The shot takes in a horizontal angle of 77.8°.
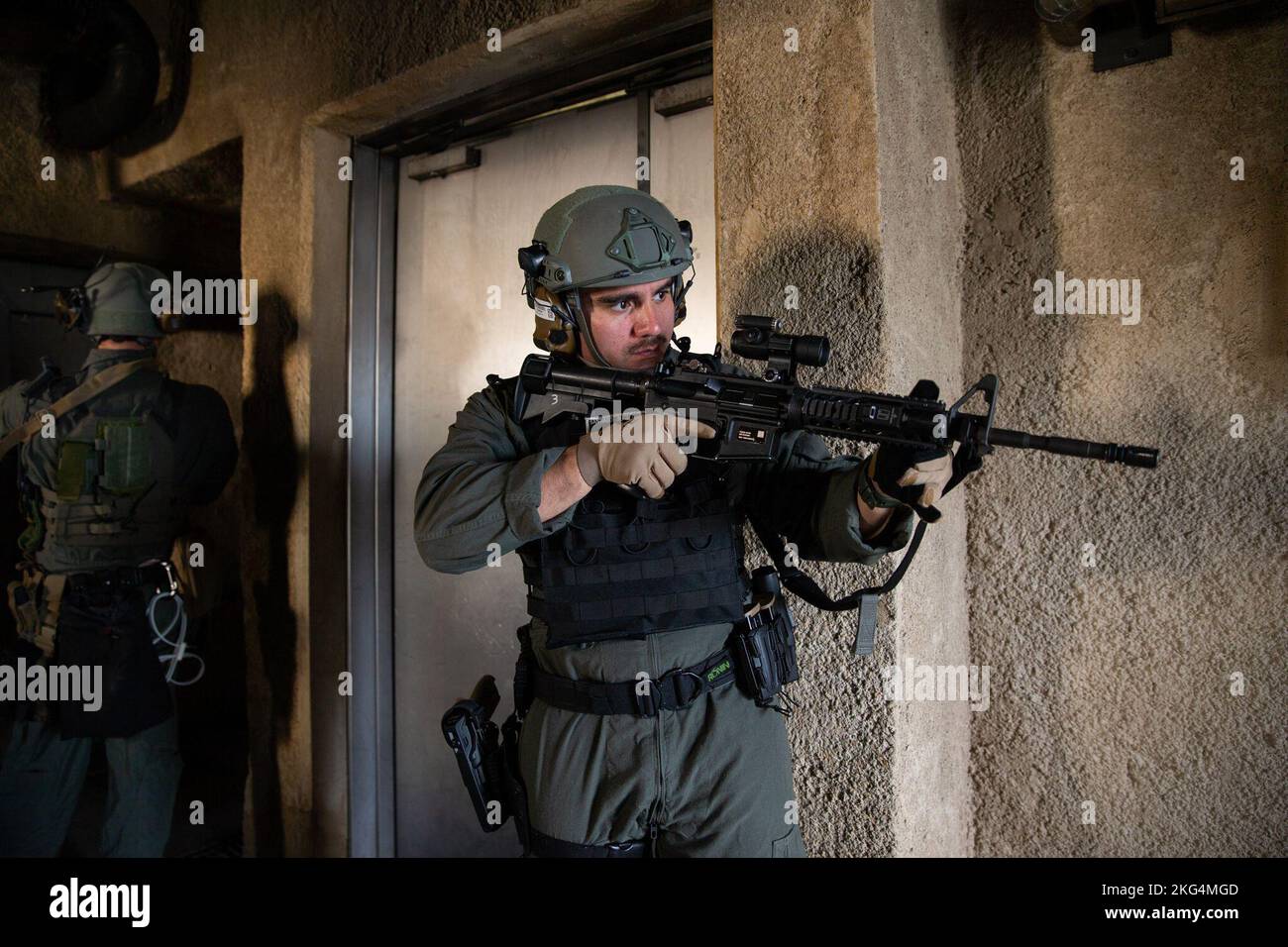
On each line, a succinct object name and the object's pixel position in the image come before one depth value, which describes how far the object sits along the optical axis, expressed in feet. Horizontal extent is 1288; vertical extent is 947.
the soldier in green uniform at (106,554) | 8.71
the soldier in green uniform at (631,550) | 4.44
